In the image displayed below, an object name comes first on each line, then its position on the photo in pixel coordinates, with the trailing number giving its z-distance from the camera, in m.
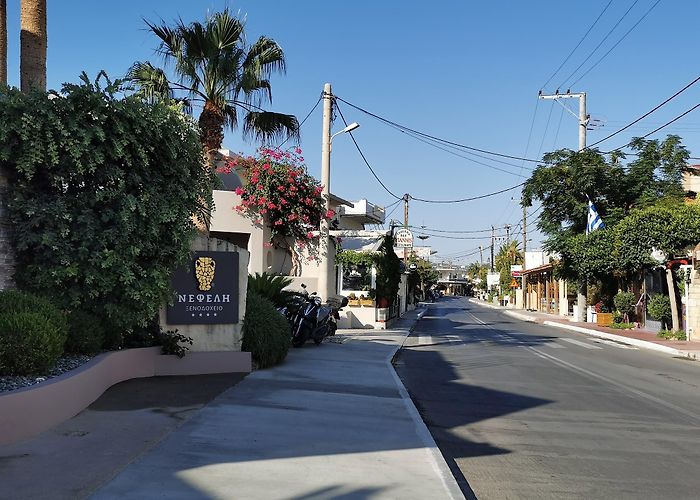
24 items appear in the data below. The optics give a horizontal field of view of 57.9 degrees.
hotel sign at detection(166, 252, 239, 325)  10.22
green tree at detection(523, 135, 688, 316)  31.11
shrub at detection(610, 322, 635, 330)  30.17
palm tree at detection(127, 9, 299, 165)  13.47
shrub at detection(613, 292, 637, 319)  31.11
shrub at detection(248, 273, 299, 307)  14.37
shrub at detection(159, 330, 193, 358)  9.82
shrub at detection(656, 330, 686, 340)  22.97
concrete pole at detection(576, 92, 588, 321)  36.59
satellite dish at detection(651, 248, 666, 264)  23.42
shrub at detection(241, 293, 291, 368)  11.06
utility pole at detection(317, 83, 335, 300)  20.11
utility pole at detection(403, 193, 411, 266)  52.13
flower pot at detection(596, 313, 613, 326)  34.31
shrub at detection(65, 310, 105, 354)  7.91
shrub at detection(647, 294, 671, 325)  25.86
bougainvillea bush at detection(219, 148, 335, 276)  18.42
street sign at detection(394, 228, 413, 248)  32.85
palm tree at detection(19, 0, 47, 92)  10.48
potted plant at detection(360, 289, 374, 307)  26.70
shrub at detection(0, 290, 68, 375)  6.32
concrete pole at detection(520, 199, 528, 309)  63.28
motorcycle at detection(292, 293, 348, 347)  15.45
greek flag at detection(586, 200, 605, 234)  31.28
